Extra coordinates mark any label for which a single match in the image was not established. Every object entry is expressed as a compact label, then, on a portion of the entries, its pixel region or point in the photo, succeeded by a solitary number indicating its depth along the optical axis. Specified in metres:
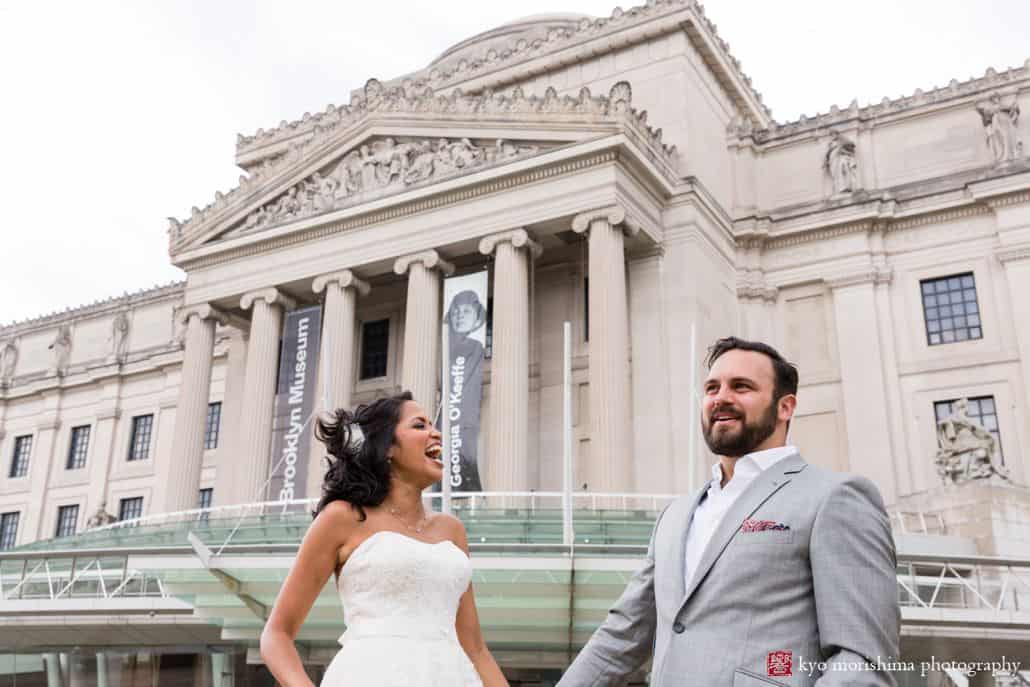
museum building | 28.06
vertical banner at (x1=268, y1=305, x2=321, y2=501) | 29.89
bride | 4.18
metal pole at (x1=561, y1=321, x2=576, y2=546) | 17.86
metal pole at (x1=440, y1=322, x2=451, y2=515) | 22.40
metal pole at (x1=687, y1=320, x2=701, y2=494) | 23.90
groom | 3.24
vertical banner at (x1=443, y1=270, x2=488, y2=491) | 26.00
